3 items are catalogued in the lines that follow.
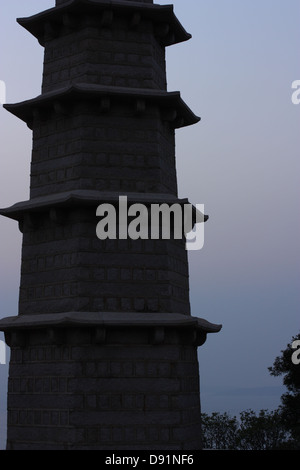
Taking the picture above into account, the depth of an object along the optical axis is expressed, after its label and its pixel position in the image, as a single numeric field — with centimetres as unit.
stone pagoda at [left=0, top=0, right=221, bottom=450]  1531
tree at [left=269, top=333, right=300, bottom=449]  2848
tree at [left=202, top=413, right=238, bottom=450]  3450
